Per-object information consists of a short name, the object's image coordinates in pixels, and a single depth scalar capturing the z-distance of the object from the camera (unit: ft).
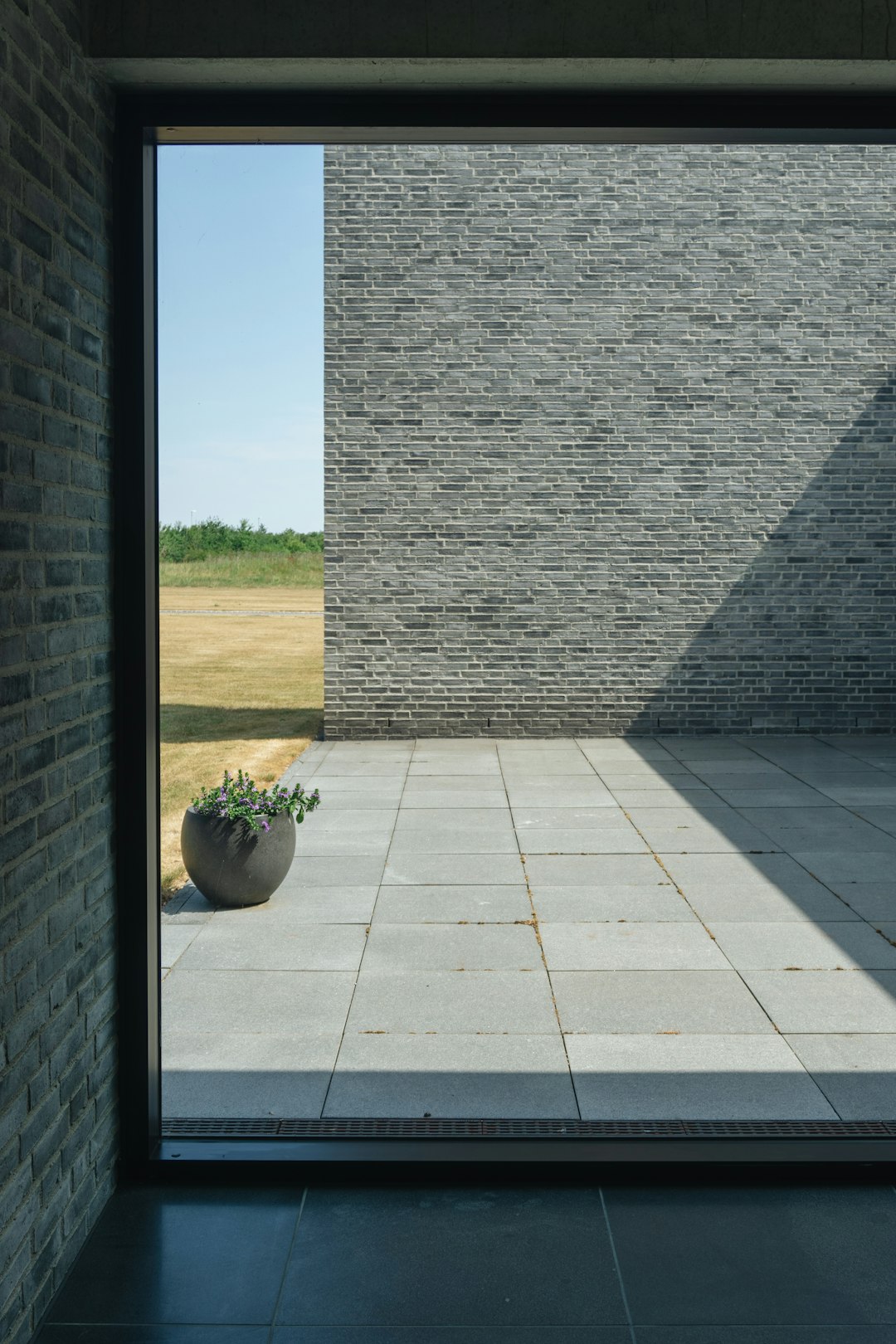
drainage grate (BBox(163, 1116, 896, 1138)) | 10.16
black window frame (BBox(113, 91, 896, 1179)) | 9.03
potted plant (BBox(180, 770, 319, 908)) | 17.42
